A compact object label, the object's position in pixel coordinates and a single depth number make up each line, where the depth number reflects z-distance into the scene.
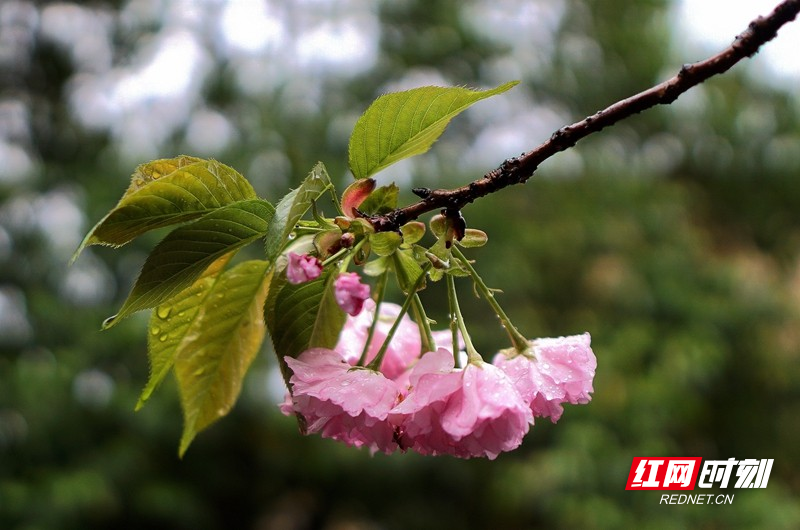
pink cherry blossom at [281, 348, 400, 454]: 0.50
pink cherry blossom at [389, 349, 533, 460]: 0.49
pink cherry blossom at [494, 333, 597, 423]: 0.53
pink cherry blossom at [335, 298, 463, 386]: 0.60
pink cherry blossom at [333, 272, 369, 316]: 0.48
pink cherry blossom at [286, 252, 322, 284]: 0.47
